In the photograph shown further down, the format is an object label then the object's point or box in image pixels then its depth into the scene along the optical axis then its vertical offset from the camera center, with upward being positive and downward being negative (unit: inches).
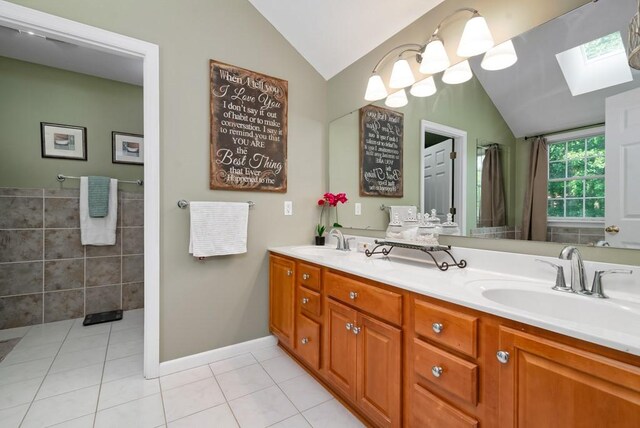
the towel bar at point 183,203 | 78.3 +2.0
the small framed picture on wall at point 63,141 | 109.4 +26.9
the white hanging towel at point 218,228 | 78.4 -5.0
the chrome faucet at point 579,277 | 41.2 -9.6
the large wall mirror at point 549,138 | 43.4 +14.0
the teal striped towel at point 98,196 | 112.3 +5.4
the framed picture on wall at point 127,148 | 121.9 +26.9
